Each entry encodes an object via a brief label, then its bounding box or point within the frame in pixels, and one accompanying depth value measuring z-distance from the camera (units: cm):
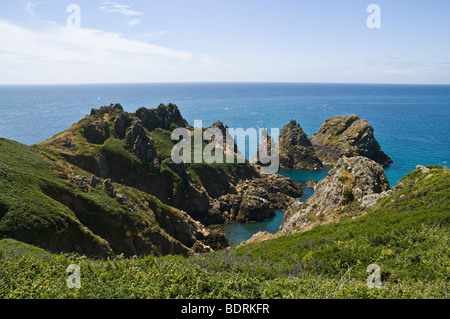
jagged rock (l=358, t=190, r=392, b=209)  3069
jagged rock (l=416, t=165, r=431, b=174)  3156
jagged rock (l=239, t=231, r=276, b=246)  4366
